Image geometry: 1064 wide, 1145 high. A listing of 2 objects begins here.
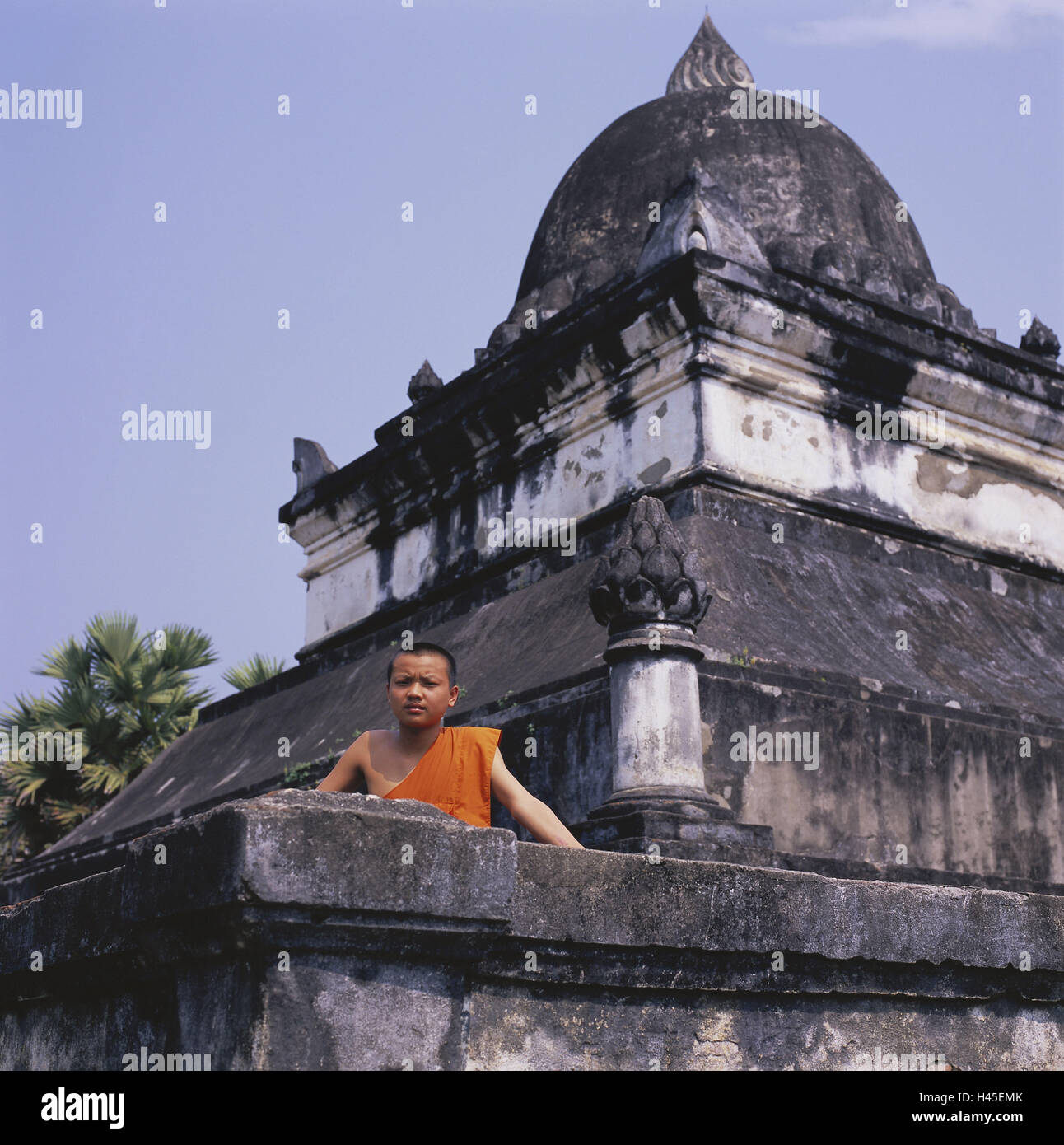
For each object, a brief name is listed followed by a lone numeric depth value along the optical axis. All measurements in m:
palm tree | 17.62
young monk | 4.07
